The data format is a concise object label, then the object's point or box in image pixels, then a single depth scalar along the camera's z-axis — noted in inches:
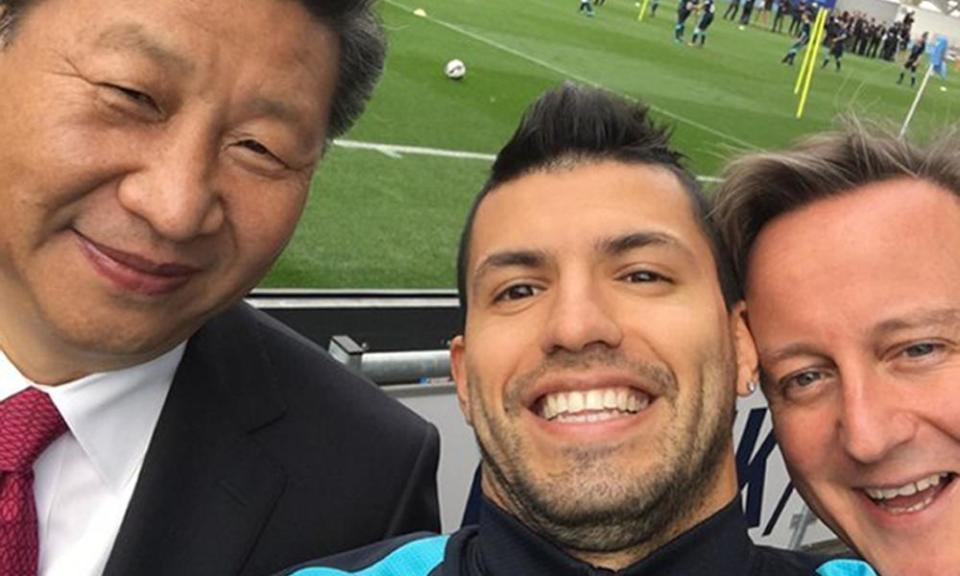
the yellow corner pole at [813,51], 535.1
